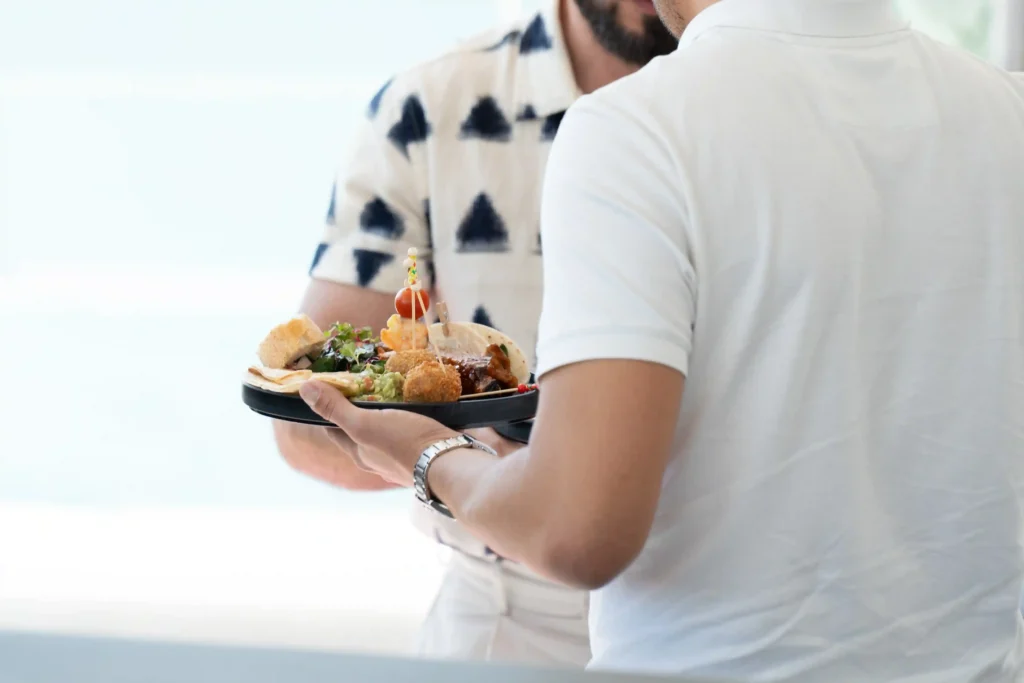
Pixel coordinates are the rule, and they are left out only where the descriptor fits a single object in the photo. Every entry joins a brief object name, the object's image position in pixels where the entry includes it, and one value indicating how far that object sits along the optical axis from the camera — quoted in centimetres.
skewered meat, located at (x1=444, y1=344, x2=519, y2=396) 235
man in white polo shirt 190
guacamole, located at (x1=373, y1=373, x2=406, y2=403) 230
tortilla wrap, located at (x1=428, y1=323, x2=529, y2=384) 241
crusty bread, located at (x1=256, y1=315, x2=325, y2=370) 240
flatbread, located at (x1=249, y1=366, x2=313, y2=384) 233
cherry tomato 245
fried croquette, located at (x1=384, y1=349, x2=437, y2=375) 235
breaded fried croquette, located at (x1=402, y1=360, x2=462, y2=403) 228
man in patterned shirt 261
